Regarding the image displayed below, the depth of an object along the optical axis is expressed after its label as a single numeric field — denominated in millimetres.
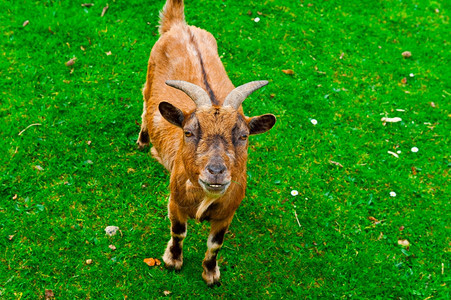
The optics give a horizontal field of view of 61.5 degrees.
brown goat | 3393
